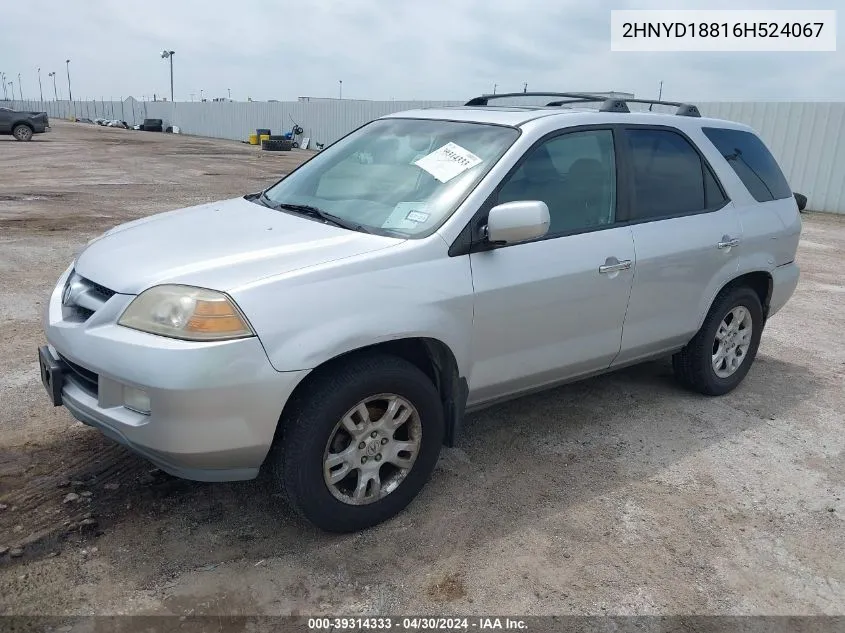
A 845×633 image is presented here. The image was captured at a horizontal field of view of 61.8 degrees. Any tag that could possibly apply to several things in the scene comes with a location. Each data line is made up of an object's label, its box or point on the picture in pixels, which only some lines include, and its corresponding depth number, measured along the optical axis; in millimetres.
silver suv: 2619
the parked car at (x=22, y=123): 29125
